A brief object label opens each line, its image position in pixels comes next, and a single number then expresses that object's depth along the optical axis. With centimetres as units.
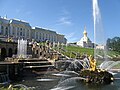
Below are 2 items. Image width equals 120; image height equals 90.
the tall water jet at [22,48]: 2038
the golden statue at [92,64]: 966
